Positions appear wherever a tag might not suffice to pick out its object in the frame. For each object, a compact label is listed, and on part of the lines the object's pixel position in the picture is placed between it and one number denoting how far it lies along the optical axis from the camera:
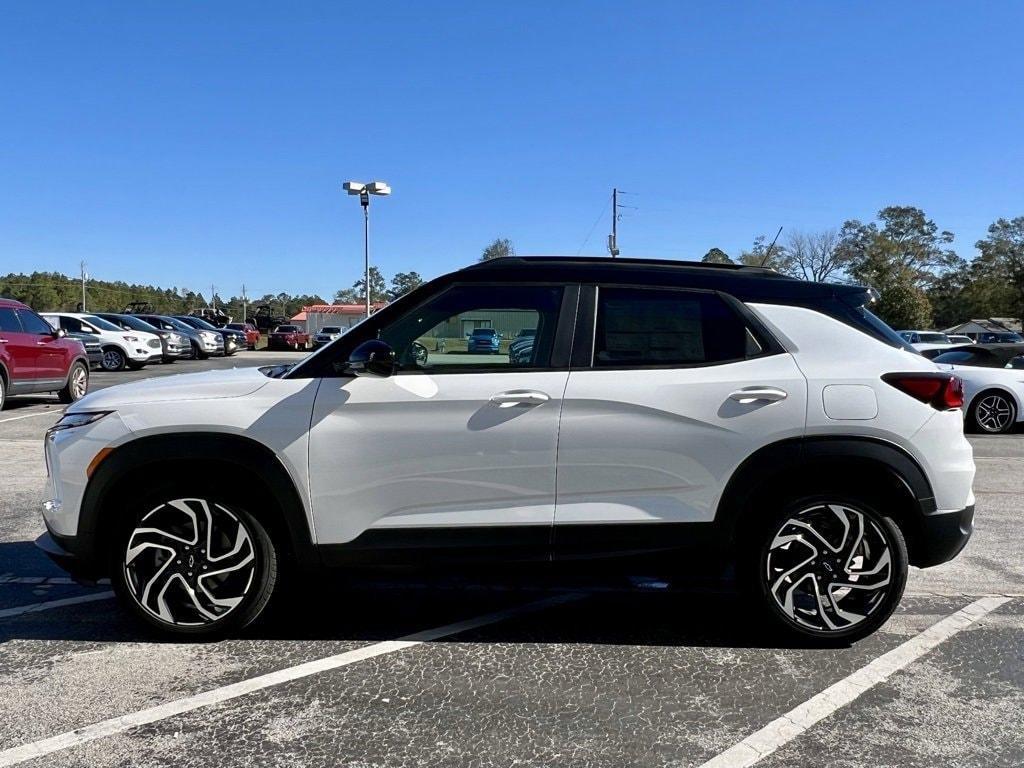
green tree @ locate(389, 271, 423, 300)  66.56
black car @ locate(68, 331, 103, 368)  21.78
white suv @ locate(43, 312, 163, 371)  22.12
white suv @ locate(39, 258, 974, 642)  3.50
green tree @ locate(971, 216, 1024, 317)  74.44
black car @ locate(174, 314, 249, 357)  33.16
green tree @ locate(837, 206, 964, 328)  74.56
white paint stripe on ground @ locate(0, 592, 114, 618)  4.05
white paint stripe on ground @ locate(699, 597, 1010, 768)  2.78
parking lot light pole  26.92
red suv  11.64
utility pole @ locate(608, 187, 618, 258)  45.86
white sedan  10.84
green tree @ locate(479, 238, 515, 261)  42.94
